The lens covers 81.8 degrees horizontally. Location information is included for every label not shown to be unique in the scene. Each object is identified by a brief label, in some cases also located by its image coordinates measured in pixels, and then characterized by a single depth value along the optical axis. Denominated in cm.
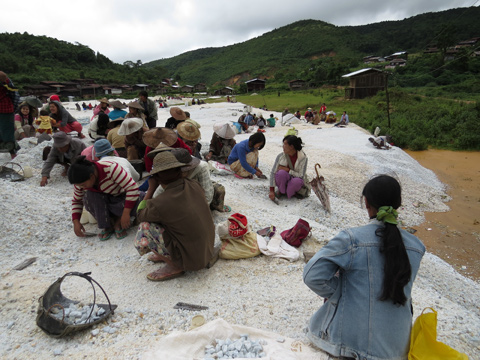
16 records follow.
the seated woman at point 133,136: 498
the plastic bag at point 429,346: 162
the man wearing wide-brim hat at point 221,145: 689
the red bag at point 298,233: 363
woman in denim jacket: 152
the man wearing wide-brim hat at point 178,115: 597
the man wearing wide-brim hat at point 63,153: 501
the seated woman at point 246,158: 574
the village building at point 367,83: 2664
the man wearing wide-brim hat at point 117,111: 683
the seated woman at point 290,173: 510
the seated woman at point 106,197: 308
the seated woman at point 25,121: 823
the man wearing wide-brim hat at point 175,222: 247
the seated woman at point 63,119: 662
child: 754
